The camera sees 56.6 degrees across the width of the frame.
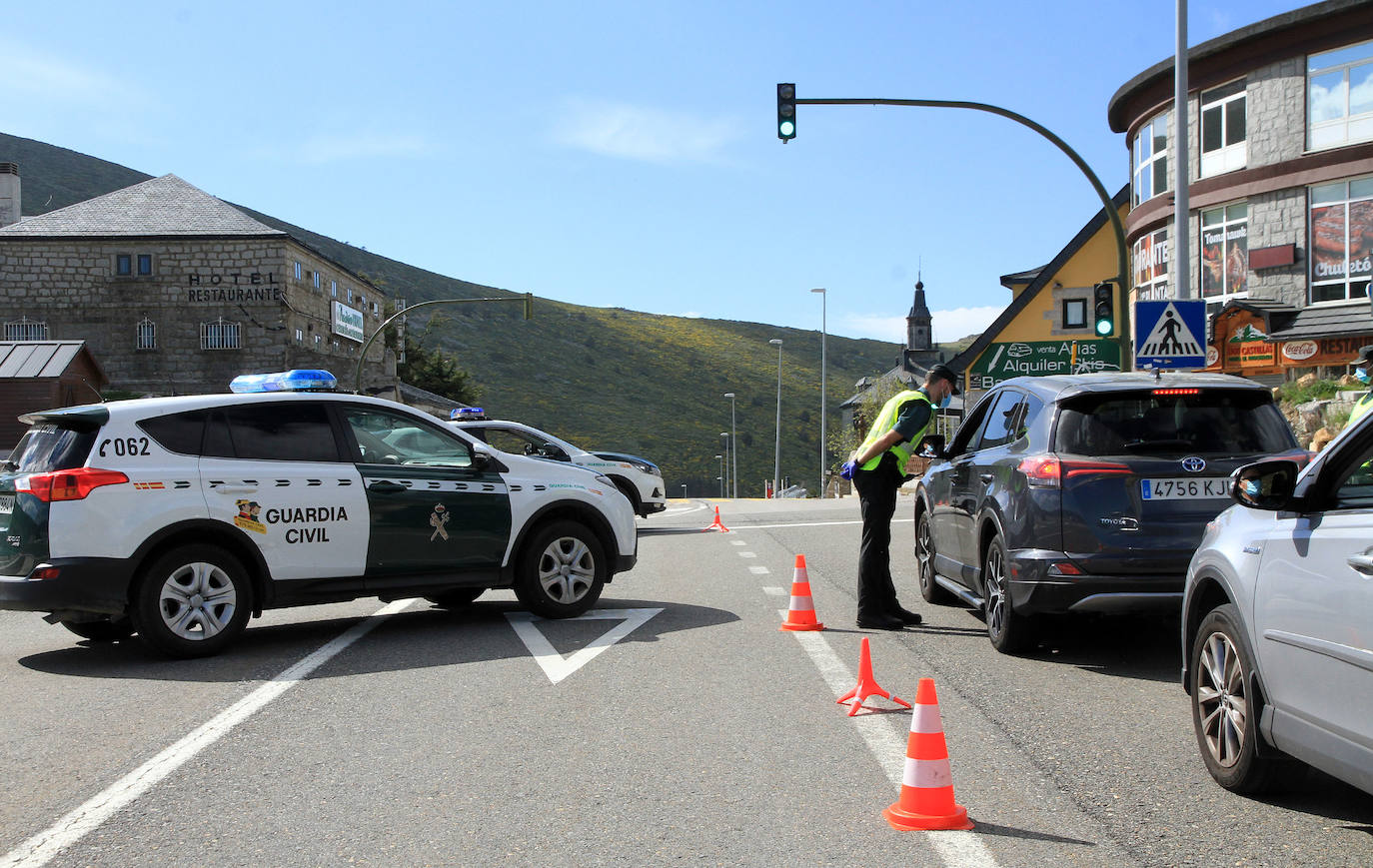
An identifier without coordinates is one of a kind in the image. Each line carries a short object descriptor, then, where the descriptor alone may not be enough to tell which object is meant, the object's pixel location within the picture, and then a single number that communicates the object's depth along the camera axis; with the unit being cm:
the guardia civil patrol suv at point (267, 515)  776
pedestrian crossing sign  1540
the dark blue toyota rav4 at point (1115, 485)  720
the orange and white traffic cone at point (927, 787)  445
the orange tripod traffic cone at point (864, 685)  634
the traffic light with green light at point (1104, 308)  1811
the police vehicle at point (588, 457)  1766
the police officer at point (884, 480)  905
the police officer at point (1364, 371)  981
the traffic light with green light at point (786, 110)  1783
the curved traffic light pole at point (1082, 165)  1691
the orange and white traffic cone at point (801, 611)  903
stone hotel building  5659
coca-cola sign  2802
